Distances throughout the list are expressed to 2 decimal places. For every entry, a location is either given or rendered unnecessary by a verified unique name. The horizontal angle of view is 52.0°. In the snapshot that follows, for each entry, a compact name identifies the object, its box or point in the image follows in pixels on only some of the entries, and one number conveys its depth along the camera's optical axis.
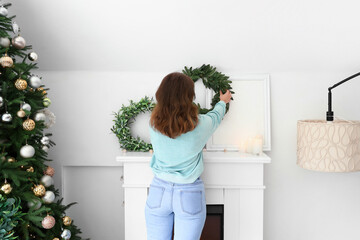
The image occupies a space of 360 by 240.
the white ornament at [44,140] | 2.09
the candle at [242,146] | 2.60
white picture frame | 2.60
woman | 1.89
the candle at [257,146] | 2.46
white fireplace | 2.38
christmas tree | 1.90
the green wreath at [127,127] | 2.52
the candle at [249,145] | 2.52
